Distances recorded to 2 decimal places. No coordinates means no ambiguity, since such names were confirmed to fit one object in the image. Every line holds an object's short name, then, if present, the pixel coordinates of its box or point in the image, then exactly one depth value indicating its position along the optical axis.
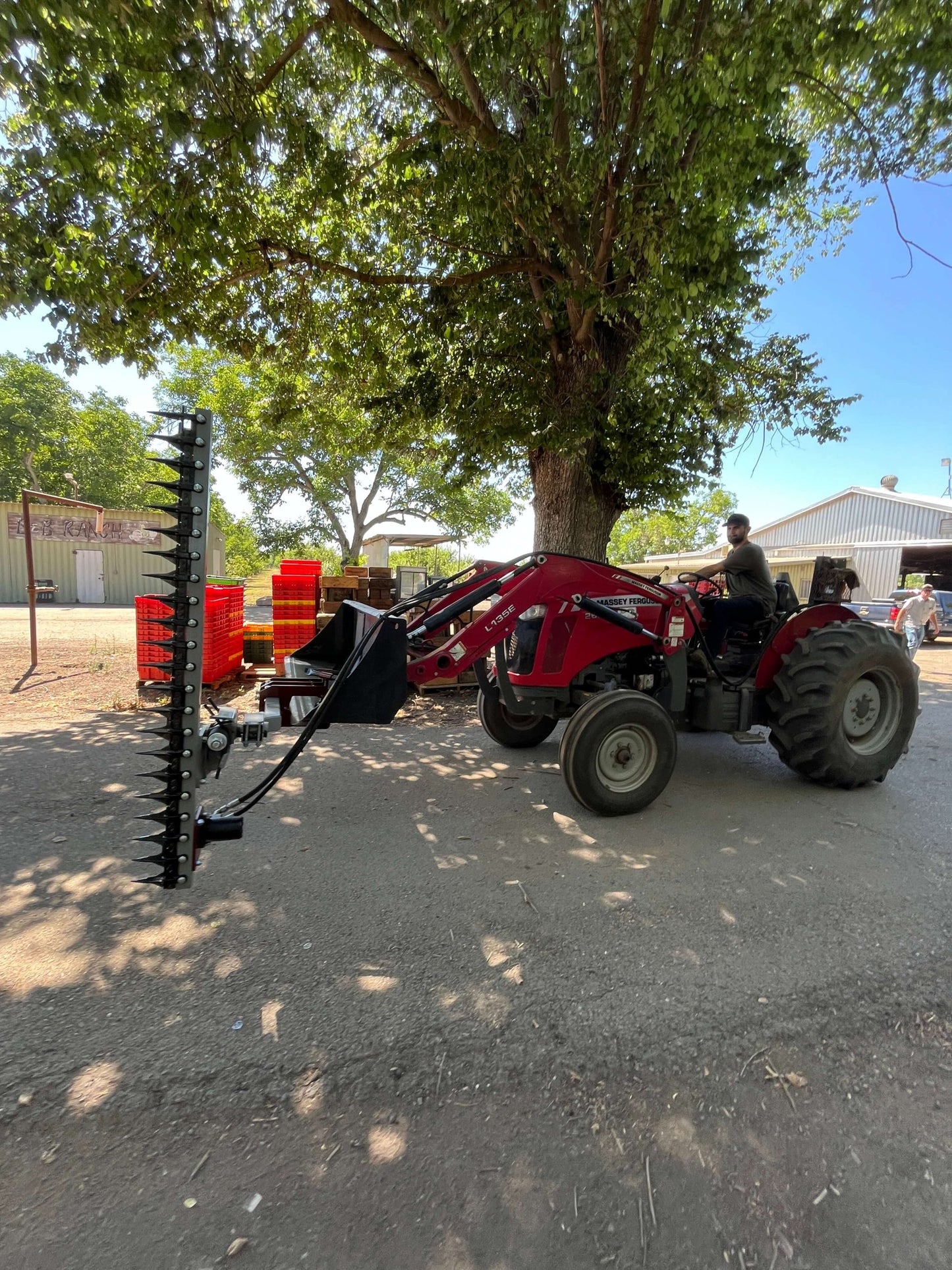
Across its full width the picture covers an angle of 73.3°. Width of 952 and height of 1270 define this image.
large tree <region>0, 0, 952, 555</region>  4.38
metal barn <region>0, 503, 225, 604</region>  23.58
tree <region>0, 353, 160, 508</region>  33.62
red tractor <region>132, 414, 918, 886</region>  3.90
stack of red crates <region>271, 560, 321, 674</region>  9.33
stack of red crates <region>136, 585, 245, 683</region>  7.95
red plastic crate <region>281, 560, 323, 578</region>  9.82
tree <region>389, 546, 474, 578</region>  40.56
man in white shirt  12.45
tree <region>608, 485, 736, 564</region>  50.31
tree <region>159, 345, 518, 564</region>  10.20
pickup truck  18.50
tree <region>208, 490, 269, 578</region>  29.34
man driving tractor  5.43
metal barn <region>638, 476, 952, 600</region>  26.69
